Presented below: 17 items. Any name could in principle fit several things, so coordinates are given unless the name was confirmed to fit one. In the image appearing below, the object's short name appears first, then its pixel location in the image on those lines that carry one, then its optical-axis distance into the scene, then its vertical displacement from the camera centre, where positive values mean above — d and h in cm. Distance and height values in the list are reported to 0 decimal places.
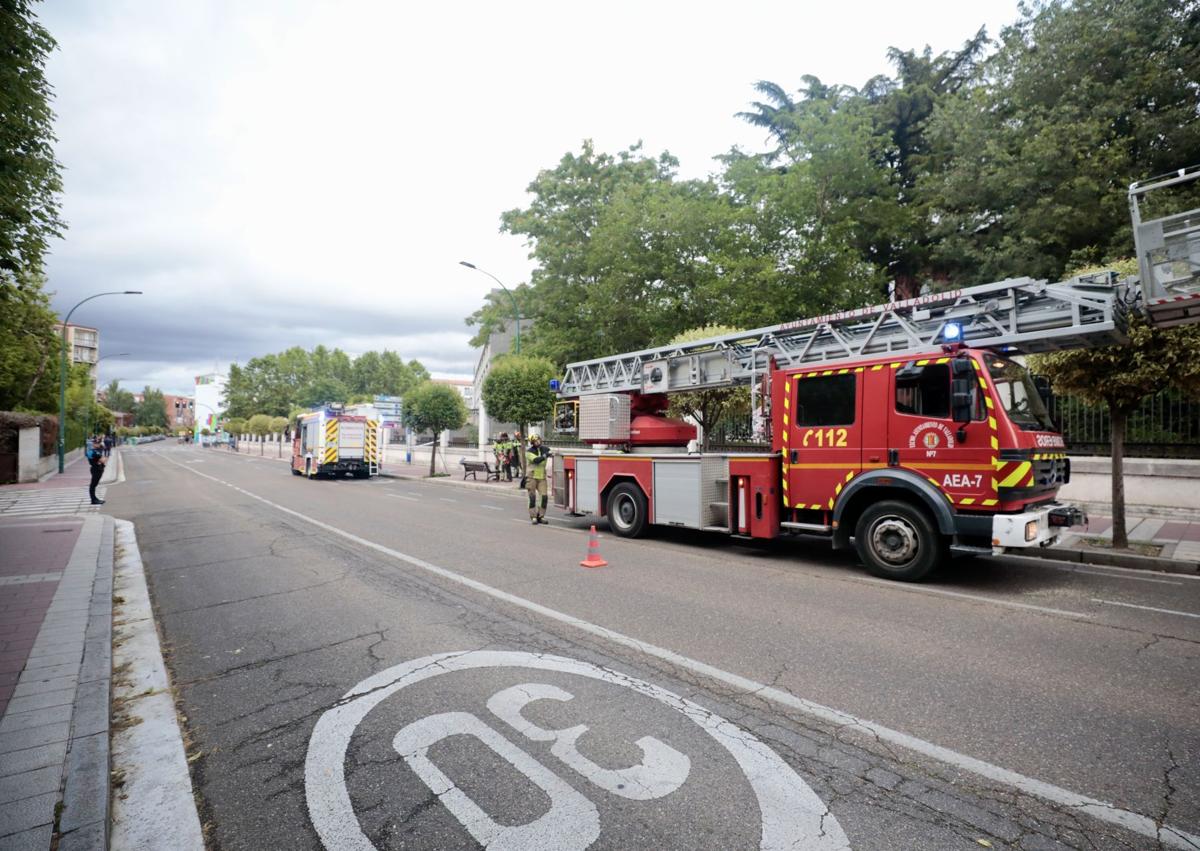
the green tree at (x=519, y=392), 2252 +164
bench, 2576 -134
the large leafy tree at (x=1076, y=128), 1691 +884
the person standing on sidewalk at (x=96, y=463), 1677 -67
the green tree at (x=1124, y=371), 801 +87
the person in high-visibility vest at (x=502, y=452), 2552 -60
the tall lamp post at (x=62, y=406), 2846 +164
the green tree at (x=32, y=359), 2839 +403
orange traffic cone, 789 -156
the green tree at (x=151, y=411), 15510 +695
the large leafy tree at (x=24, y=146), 629 +378
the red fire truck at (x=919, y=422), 663 +17
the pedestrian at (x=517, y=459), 2374 -88
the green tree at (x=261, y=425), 7550 +162
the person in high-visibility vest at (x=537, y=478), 1233 -81
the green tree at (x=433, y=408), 2795 +132
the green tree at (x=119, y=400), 14200 +939
